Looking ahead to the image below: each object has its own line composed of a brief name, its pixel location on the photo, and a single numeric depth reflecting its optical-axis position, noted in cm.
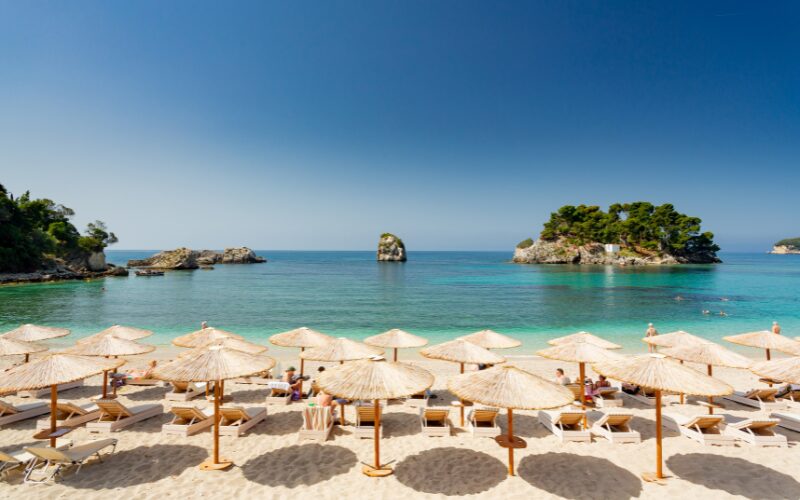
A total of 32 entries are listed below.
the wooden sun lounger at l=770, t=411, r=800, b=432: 803
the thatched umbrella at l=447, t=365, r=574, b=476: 549
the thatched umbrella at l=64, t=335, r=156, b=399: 957
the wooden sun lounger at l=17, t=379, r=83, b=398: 1033
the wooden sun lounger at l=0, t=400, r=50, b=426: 830
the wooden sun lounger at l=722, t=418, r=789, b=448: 730
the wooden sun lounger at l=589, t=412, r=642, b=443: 748
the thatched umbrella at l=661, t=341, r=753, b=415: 880
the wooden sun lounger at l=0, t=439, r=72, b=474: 602
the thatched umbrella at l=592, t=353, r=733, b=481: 582
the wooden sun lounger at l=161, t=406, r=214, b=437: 766
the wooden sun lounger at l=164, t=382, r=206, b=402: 1010
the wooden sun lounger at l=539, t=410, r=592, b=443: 756
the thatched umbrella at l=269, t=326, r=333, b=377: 1095
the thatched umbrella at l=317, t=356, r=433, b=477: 577
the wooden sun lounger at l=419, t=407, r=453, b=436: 790
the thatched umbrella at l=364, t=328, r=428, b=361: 1103
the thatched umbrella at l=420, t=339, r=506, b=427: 888
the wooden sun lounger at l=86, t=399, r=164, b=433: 791
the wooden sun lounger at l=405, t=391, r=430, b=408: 979
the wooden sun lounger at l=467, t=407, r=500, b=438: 781
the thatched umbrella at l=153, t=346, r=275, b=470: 620
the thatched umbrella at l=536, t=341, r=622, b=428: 860
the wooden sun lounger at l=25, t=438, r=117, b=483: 593
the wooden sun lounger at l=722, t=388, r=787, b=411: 953
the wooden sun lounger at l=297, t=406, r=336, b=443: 765
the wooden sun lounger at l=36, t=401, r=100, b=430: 790
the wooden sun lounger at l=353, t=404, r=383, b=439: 775
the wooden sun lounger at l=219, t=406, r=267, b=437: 778
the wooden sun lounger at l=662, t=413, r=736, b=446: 736
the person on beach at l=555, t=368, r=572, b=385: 1004
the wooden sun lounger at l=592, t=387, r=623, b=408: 988
